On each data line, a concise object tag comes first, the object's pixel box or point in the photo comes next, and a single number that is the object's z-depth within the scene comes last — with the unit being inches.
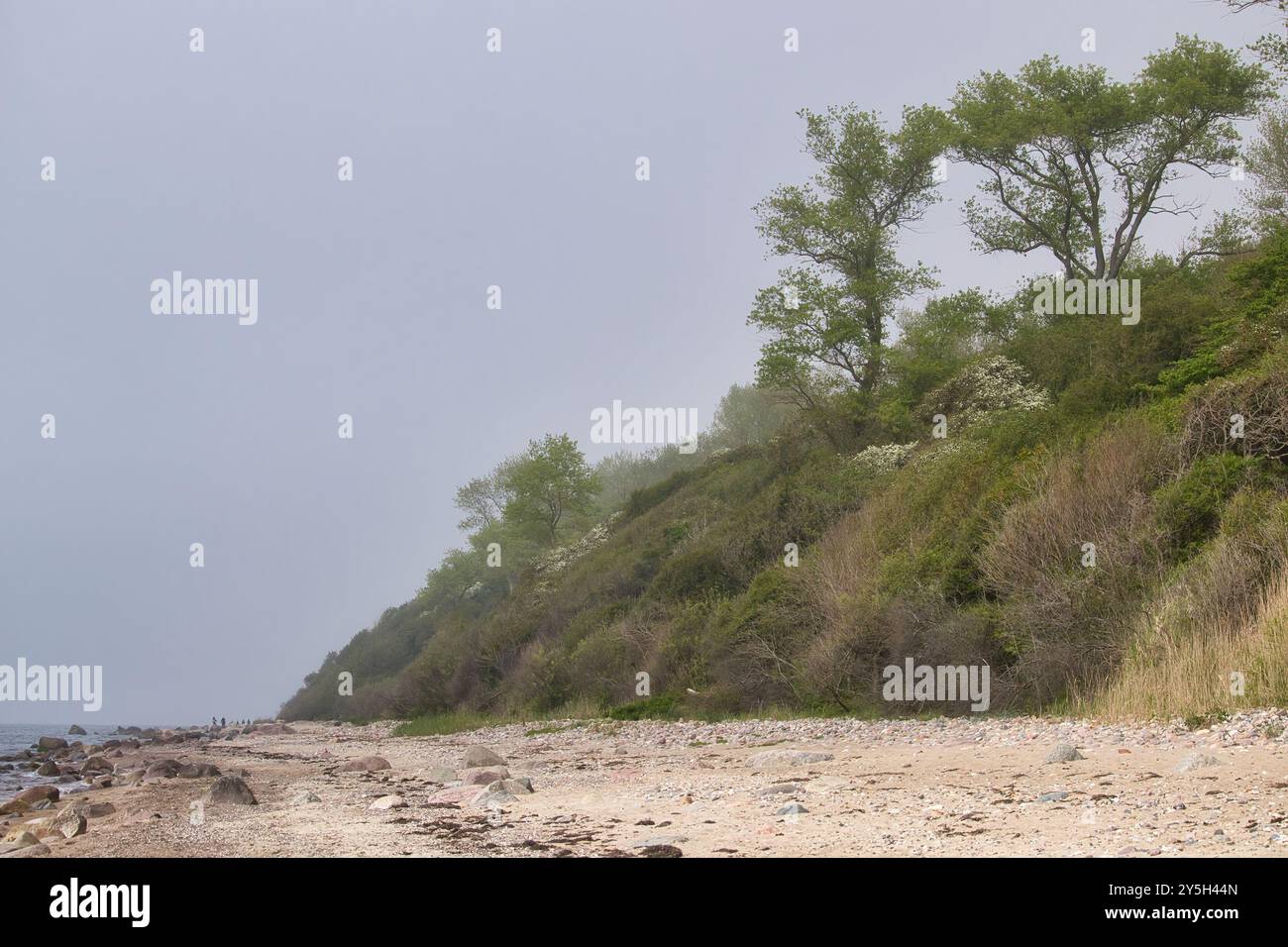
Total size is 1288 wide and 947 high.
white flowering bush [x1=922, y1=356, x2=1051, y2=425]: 970.1
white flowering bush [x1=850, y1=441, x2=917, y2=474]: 1020.5
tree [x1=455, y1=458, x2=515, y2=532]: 2920.8
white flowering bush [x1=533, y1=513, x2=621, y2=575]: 1668.3
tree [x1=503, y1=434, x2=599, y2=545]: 2206.0
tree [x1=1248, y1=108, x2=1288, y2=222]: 1336.1
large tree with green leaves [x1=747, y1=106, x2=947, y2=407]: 1352.1
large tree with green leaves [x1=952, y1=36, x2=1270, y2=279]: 1134.6
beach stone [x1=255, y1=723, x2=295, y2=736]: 1687.0
